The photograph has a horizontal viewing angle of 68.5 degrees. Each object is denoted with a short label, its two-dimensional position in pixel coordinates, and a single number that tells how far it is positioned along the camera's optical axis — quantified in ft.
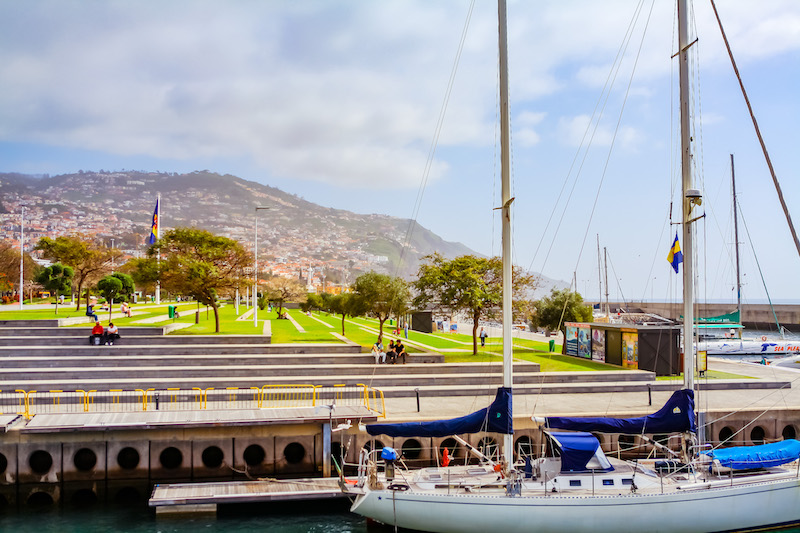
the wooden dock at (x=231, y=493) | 52.70
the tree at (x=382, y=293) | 119.75
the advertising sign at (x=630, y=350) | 99.71
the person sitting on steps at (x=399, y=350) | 95.66
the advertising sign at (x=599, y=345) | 109.09
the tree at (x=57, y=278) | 158.81
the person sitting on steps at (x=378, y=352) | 92.38
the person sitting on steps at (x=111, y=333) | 94.48
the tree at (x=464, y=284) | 107.76
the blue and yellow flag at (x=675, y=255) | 64.90
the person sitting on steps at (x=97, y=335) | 93.97
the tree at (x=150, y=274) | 120.31
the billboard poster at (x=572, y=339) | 119.24
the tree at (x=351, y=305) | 125.96
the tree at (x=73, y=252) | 163.12
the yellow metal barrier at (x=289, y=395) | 71.50
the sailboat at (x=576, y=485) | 46.37
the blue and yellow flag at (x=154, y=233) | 162.09
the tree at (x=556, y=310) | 171.53
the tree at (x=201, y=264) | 115.75
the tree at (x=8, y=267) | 217.60
